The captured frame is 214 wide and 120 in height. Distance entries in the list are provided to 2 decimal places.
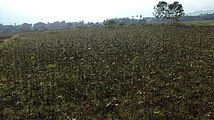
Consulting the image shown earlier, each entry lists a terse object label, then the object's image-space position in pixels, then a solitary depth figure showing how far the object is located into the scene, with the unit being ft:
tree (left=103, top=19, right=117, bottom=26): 261.84
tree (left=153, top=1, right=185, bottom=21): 247.39
